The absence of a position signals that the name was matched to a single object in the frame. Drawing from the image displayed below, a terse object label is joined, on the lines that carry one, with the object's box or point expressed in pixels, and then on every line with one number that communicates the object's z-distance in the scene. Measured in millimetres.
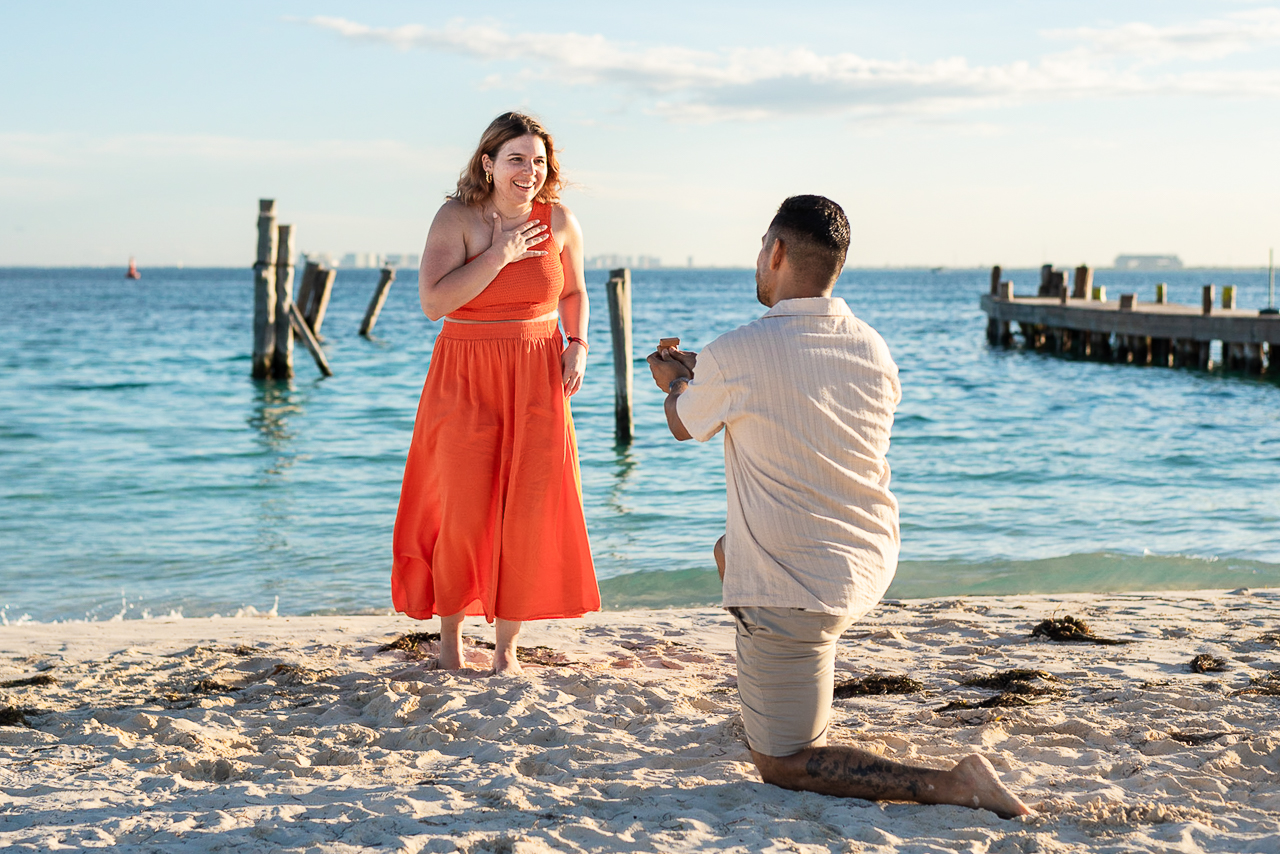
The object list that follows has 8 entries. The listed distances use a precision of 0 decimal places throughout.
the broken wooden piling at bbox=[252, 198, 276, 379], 16953
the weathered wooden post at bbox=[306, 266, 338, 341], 25031
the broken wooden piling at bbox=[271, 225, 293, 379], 17562
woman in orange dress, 3998
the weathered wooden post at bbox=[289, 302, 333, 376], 18281
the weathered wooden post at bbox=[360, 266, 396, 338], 27734
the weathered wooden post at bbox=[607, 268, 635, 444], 12406
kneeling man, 2777
